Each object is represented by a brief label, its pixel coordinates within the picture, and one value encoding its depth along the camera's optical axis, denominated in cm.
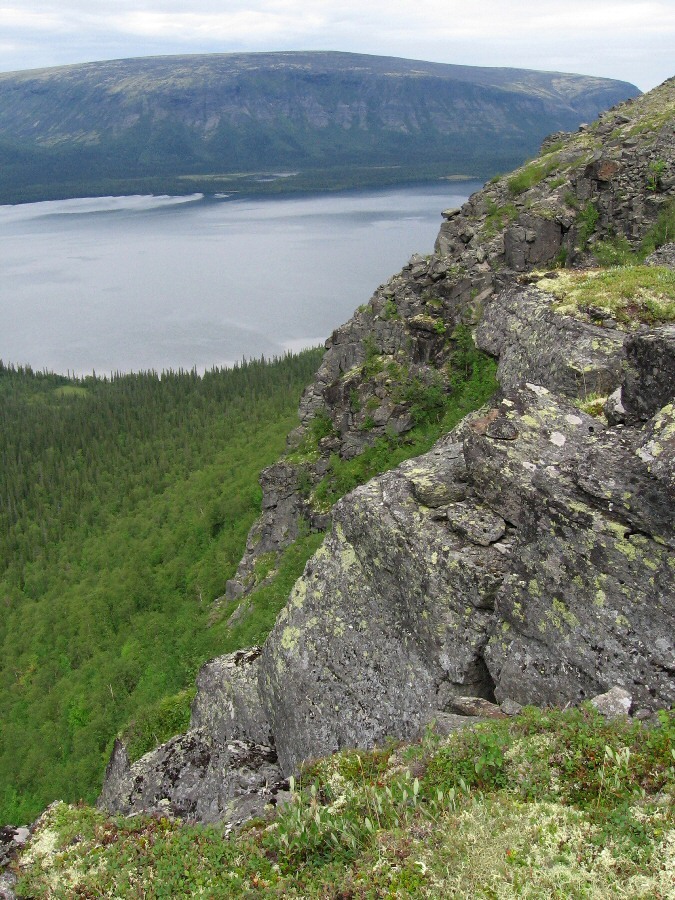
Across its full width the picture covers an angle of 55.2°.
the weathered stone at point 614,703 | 988
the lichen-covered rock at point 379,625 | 1280
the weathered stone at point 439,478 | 1421
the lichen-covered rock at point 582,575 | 1069
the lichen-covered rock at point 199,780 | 1377
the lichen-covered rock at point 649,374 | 1243
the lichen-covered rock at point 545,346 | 1502
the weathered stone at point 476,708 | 1145
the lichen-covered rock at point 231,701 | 1593
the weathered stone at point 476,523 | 1313
